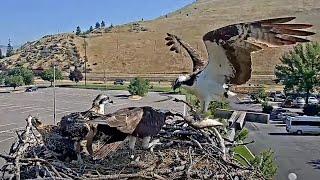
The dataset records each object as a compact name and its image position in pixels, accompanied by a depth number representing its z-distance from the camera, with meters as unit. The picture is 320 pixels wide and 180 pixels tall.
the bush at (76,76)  71.07
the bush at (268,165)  12.29
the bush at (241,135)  14.07
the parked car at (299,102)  43.41
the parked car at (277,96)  49.52
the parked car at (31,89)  55.91
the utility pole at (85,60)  72.59
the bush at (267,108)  38.39
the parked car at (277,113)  35.75
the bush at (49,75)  67.31
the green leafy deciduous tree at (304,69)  41.43
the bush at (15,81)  63.60
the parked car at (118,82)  67.94
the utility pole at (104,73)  71.55
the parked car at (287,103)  43.90
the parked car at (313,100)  43.28
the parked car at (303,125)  28.98
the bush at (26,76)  66.86
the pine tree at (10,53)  107.80
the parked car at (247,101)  48.47
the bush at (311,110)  37.34
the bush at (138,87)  45.39
